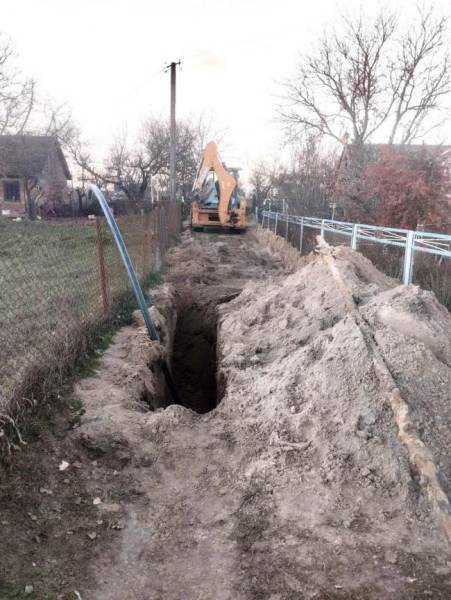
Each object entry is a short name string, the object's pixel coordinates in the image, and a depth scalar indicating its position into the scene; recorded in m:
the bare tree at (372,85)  24.45
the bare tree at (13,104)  28.05
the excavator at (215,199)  21.14
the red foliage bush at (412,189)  13.84
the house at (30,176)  28.98
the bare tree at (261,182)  42.92
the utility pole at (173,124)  25.36
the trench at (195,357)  8.12
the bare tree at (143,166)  36.78
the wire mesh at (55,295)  4.57
